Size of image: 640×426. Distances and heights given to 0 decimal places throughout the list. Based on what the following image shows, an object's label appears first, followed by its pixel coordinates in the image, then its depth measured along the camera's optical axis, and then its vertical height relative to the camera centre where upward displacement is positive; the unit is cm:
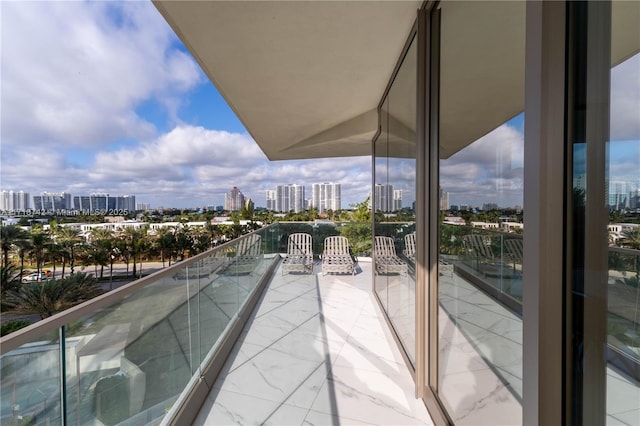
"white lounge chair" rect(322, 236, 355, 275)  637 -116
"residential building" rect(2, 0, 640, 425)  74 +2
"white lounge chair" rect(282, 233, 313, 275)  651 -113
